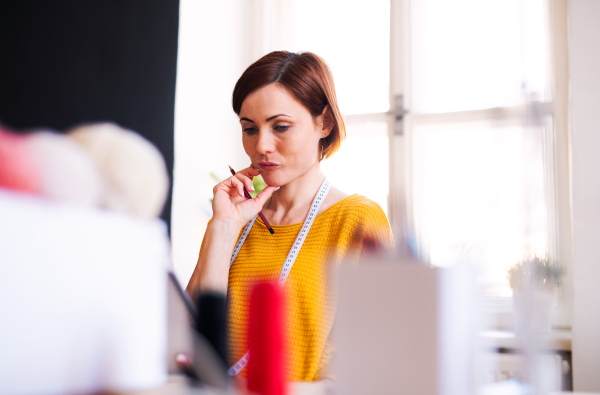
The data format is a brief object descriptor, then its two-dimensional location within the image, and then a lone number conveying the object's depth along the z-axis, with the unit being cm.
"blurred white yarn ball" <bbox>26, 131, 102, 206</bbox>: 62
